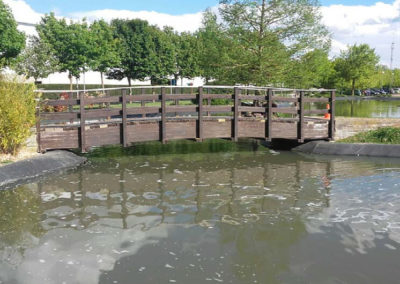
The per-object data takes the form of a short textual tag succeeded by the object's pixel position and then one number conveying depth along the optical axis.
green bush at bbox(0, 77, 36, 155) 12.19
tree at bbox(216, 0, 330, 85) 23.52
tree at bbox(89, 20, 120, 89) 38.72
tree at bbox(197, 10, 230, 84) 24.56
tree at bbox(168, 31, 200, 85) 54.41
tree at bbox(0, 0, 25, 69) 34.56
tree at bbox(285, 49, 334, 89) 24.38
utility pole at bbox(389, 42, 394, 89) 114.50
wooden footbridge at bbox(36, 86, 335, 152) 13.86
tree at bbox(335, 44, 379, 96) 67.38
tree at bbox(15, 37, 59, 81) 33.72
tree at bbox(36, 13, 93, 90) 36.97
